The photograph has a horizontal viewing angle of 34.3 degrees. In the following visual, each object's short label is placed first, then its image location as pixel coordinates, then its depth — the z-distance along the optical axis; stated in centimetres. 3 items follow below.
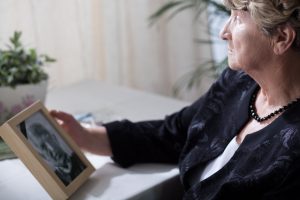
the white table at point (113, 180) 108
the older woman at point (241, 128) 92
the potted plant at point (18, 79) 134
